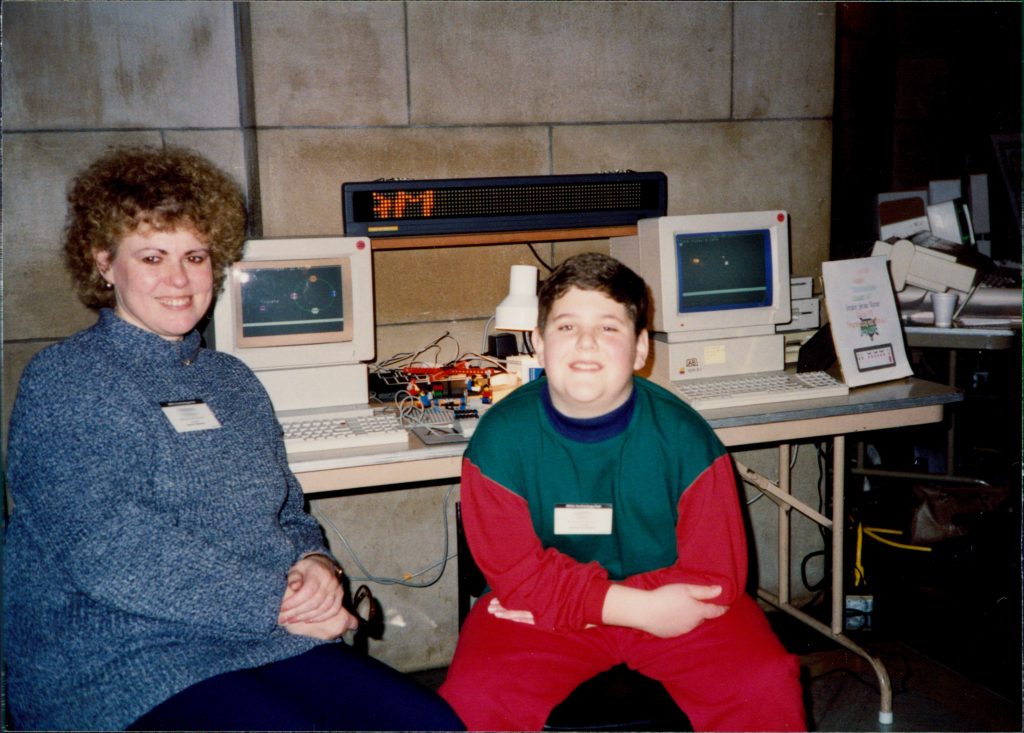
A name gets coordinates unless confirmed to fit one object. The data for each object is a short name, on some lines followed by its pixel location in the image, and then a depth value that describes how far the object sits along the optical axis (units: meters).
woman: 1.55
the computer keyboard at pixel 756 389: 2.62
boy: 1.75
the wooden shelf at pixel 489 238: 2.71
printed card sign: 2.80
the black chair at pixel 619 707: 1.71
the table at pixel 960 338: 3.13
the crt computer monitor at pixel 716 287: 2.81
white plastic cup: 3.30
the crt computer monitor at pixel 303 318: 2.48
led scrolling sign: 2.66
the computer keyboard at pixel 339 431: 2.29
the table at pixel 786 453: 2.26
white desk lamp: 2.65
